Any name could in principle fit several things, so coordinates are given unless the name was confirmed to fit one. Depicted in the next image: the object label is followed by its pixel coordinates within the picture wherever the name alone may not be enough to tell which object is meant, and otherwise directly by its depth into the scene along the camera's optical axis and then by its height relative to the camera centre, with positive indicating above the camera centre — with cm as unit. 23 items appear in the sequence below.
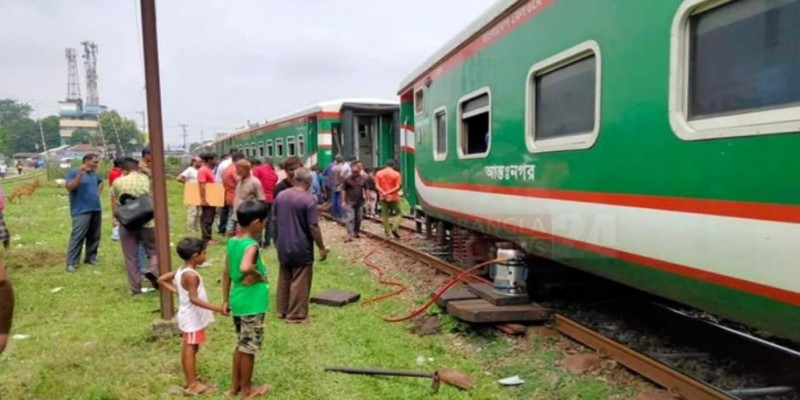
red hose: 600 -148
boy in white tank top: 417 -98
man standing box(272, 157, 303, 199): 747 +4
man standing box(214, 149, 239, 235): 1192 -77
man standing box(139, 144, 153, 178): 837 +10
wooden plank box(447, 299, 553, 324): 526 -131
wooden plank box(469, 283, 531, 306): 550 -123
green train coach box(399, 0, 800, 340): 266 +10
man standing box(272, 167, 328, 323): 608 -69
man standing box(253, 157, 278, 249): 1039 -16
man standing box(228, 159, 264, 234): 858 -24
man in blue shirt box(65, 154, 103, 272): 823 -40
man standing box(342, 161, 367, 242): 1179 -61
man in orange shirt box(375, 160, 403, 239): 1174 -44
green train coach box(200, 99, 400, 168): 1614 +100
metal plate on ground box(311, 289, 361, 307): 669 -146
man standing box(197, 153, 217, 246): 1075 -67
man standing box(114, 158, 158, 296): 712 -77
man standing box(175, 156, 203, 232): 1170 -15
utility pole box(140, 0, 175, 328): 525 +16
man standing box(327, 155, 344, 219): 1401 -34
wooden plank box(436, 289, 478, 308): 591 -129
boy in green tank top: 415 -87
